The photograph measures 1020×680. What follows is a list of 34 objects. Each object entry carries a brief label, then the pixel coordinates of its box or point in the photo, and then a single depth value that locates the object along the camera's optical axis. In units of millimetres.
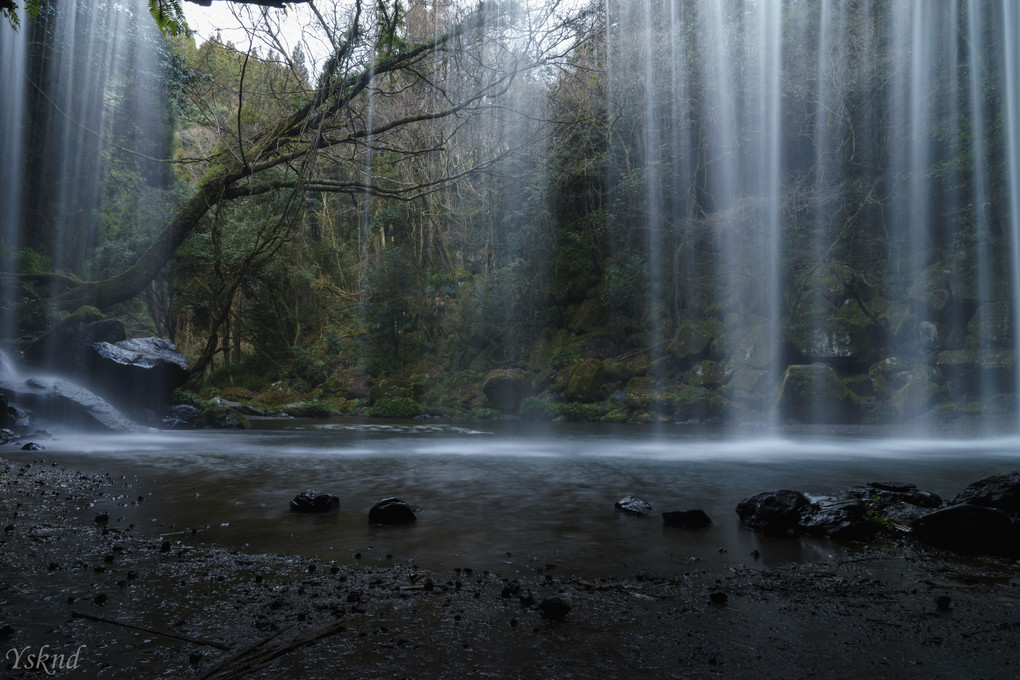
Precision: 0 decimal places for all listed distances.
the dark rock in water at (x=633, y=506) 3844
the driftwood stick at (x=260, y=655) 1490
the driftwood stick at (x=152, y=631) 1656
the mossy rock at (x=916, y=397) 14016
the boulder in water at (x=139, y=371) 11469
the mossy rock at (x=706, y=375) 16734
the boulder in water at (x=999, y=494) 3324
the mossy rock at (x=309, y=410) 18234
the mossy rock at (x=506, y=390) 18391
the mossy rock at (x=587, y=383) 17375
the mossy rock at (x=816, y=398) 14266
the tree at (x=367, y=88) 6461
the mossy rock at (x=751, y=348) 16406
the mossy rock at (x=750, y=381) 15719
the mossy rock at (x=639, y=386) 16994
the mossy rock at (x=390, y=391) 20062
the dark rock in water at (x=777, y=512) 3371
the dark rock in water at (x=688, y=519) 3512
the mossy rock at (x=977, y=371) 13836
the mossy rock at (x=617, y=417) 16391
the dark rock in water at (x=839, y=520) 3219
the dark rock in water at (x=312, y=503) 3773
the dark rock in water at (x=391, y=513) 3492
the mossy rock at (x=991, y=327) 14258
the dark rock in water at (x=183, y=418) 12242
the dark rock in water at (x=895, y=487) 4172
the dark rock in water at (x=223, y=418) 12891
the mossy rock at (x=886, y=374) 14781
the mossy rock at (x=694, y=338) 17766
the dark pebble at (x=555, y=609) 1958
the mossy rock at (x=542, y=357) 19750
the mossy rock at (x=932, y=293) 15312
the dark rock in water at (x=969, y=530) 2904
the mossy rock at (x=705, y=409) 15914
